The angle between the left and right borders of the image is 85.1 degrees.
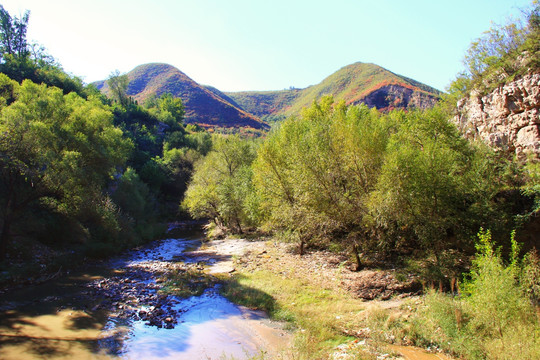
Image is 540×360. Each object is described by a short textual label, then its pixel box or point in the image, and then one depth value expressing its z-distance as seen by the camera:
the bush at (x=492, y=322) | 8.52
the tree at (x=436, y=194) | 14.07
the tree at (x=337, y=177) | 16.77
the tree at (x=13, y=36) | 56.43
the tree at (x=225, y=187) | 32.84
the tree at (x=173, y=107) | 91.19
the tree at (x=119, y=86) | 81.25
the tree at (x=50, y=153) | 16.20
